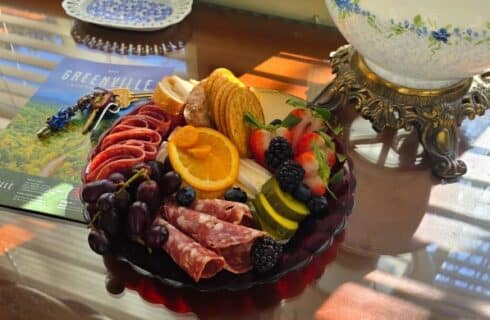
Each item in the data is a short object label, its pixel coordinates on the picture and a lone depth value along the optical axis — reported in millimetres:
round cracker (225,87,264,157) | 767
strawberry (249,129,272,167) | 765
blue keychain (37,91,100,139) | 883
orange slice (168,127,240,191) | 721
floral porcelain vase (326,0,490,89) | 703
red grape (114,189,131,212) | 673
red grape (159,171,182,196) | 701
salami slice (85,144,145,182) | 726
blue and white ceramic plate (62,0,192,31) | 1109
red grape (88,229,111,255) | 667
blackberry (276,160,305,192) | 706
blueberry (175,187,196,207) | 698
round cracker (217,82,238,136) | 775
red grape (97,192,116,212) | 666
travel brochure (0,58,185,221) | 782
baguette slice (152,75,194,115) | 821
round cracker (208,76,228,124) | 783
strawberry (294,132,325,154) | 751
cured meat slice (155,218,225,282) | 637
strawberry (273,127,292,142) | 771
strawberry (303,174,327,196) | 722
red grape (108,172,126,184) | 696
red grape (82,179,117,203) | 684
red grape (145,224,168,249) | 658
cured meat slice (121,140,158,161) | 753
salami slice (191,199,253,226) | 686
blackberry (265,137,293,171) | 739
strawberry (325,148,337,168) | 759
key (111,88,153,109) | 926
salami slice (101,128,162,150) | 775
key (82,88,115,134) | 901
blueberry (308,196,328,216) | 708
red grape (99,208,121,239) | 666
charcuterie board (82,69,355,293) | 660
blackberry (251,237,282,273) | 646
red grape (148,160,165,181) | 708
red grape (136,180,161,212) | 677
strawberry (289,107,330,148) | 771
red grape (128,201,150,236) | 661
